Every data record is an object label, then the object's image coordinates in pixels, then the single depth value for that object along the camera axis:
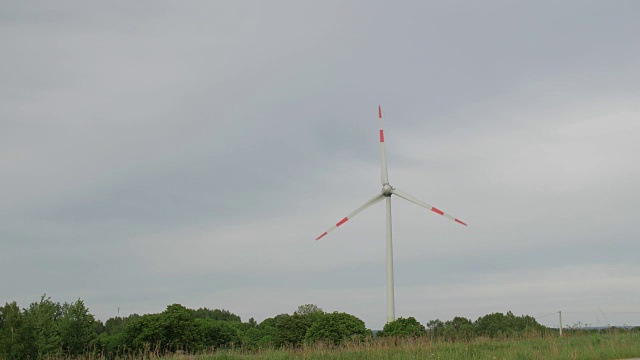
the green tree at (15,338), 42.75
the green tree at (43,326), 46.03
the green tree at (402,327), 45.80
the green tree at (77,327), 58.69
